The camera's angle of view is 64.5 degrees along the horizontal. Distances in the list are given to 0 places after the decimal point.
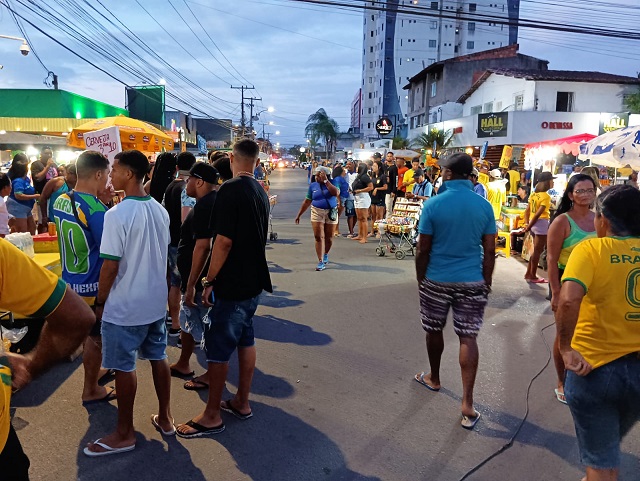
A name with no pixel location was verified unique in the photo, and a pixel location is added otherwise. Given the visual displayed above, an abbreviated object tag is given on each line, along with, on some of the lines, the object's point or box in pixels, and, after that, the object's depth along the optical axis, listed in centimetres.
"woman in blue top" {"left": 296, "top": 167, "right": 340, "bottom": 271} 902
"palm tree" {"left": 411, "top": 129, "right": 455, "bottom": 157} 3388
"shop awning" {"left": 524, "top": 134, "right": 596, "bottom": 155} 1494
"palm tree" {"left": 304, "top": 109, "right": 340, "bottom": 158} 9006
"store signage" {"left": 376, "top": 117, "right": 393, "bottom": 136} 5000
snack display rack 1068
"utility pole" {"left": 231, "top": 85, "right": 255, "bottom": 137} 6689
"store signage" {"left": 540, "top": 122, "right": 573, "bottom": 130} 2650
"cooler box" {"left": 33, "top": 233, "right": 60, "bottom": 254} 596
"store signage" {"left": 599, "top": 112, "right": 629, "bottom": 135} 1817
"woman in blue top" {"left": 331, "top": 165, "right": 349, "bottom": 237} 1230
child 639
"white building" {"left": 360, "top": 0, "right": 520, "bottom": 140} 8831
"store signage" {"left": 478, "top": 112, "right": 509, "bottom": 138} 2695
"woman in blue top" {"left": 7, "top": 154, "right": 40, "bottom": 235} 937
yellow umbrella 1091
